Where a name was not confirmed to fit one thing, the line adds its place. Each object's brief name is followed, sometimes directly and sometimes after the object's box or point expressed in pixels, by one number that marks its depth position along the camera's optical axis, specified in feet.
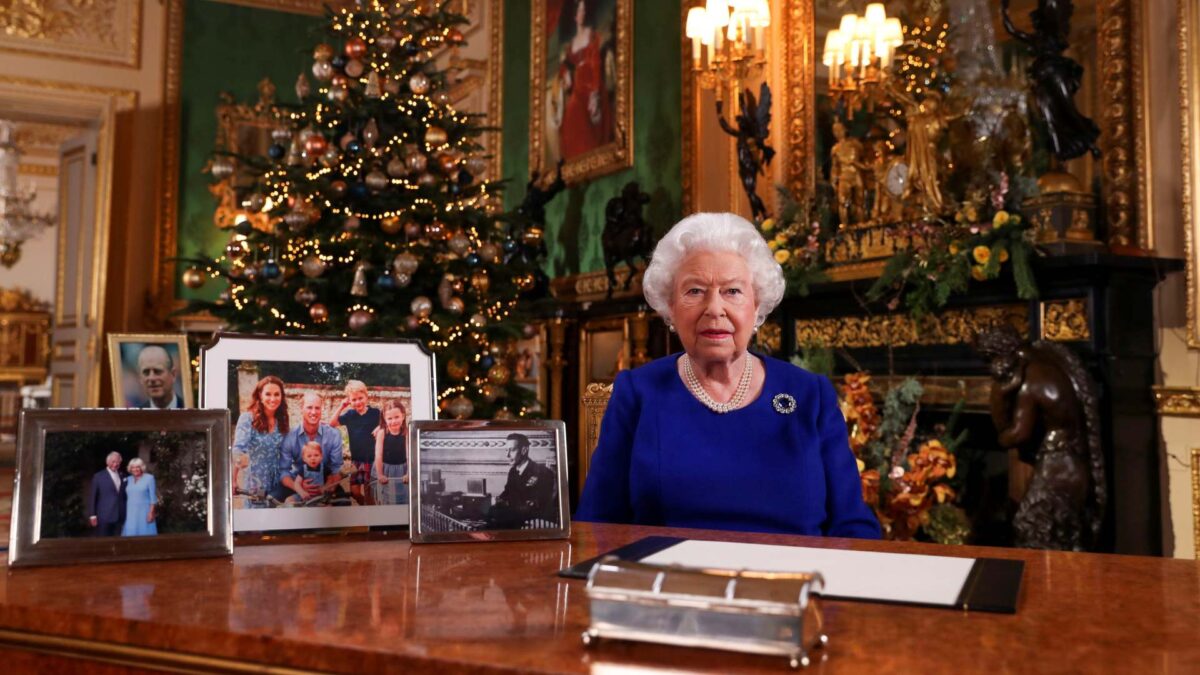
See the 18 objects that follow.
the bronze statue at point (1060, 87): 14.31
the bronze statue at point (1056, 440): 13.23
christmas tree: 17.95
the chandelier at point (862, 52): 17.74
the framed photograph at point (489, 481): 4.86
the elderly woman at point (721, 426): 6.31
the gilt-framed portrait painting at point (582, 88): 25.88
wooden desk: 2.85
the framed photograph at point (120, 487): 4.17
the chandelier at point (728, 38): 17.15
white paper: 3.63
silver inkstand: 2.81
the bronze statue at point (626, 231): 23.89
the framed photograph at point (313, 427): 4.92
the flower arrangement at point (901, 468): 12.44
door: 31.73
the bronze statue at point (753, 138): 19.92
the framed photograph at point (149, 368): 11.44
